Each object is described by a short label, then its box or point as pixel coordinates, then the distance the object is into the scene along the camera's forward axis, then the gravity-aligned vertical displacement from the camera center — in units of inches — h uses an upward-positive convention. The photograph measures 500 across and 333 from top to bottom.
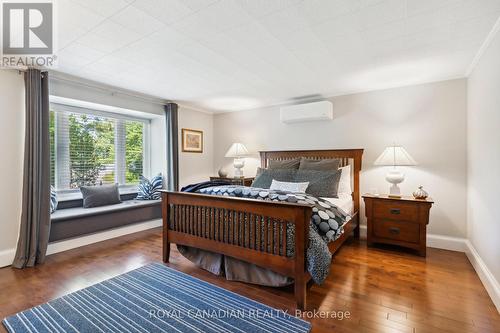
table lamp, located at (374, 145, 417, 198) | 120.5 +0.2
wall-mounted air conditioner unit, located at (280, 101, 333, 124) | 147.9 +32.3
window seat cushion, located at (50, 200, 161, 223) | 119.9 -25.2
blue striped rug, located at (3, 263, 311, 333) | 64.1 -43.3
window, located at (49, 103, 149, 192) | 137.6 +10.8
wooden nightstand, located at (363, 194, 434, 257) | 113.3 -28.8
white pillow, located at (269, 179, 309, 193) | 127.6 -12.6
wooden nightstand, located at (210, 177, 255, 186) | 165.9 -12.3
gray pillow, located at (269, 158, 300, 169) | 152.0 -0.9
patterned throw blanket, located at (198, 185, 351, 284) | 72.5 -21.4
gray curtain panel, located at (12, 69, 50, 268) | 104.4 -7.1
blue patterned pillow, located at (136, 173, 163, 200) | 167.8 -16.9
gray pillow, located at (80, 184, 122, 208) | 139.7 -18.6
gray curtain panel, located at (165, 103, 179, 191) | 168.4 +13.4
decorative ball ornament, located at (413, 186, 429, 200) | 116.0 -15.7
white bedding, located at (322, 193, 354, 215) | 115.8 -19.8
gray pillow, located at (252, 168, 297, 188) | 138.6 -8.1
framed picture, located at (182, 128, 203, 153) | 184.6 +18.0
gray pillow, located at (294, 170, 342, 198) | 125.6 -10.5
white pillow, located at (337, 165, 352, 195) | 135.9 -10.8
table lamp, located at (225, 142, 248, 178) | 179.5 +6.7
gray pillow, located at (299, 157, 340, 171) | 138.3 -1.1
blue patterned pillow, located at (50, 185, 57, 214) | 120.9 -18.8
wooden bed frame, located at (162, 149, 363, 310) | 73.5 -24.4
